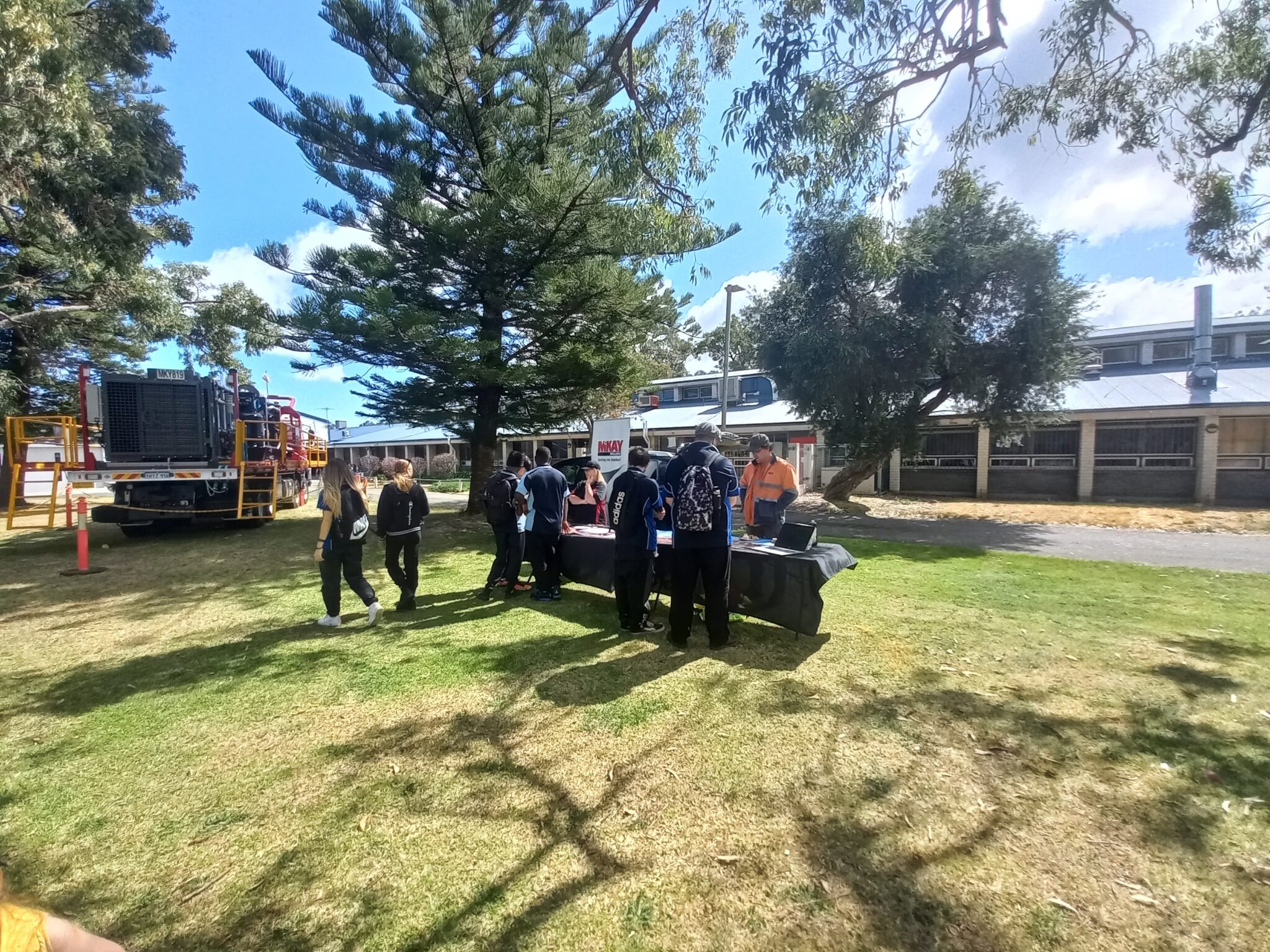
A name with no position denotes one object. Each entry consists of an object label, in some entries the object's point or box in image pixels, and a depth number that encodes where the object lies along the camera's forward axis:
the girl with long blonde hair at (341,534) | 5.28
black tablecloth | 5.02
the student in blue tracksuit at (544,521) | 6.26
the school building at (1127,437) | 16.86
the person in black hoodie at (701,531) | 4.73
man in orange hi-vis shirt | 6.70
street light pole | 18.41
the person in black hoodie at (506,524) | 6.49
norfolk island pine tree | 10.42
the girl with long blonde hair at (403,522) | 5.93
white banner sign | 10.98
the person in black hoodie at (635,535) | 5.19
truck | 9.61
